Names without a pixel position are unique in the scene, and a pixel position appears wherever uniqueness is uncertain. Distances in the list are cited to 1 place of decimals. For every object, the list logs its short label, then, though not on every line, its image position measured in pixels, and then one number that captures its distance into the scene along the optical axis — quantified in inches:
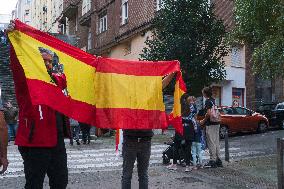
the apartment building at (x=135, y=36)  1096.2
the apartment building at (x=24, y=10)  3019.2
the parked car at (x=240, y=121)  846.1
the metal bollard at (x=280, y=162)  287.9
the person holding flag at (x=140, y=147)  236.8
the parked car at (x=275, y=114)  1021.2
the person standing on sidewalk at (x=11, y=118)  715.6
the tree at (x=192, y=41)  790.5
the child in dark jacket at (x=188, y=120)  413.7
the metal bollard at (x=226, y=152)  472.6
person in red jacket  181.3
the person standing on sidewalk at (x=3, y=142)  172.9
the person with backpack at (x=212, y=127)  423.2
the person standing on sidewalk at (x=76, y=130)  697.2
